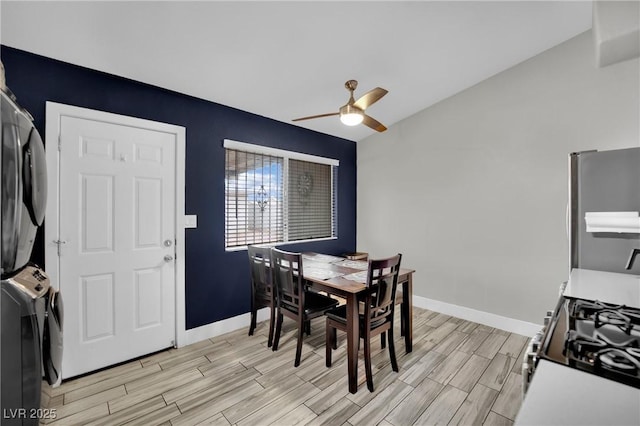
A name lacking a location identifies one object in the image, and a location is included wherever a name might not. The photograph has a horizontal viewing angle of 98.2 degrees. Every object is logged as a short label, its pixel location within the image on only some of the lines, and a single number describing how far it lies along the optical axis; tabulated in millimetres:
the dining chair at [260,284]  2561
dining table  1984
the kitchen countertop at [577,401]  540
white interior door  2111
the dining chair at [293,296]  2281
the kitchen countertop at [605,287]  1235
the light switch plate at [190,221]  2691
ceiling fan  2191
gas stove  686
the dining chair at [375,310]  2025
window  3121
